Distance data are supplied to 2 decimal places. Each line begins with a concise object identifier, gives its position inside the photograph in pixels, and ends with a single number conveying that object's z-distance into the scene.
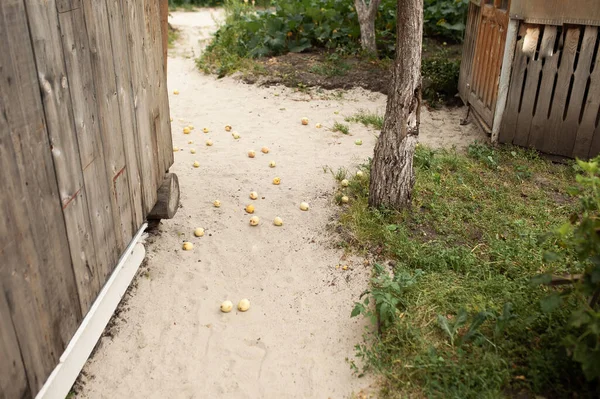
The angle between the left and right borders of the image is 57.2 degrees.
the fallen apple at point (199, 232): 4.53
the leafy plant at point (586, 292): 2.39
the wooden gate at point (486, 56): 6.04
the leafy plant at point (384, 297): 3.28
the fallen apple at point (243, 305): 3.69
